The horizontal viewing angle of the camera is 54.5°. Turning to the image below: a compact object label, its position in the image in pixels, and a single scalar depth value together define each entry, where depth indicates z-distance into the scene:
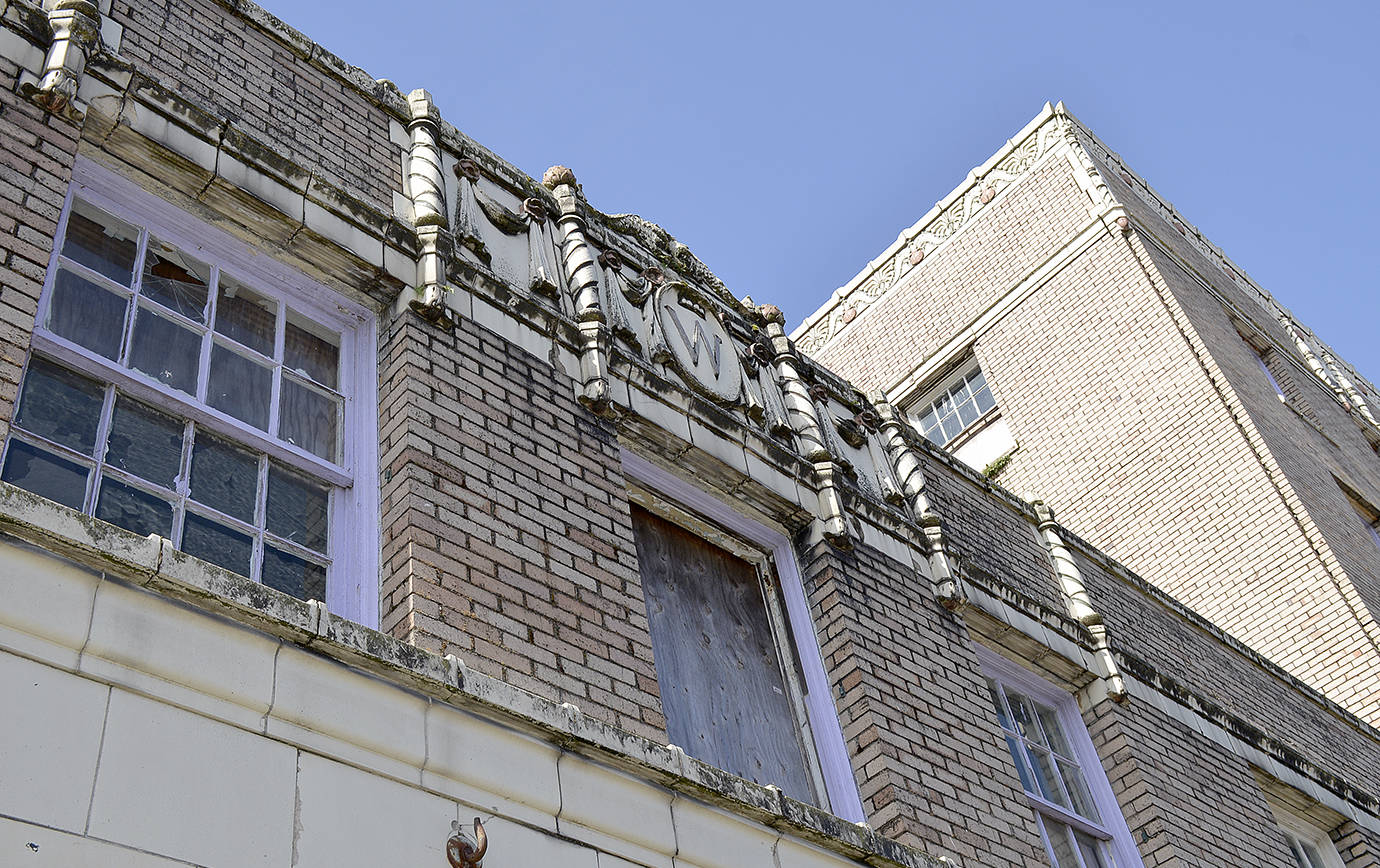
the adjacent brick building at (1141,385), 14.02
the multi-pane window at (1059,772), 7.47
